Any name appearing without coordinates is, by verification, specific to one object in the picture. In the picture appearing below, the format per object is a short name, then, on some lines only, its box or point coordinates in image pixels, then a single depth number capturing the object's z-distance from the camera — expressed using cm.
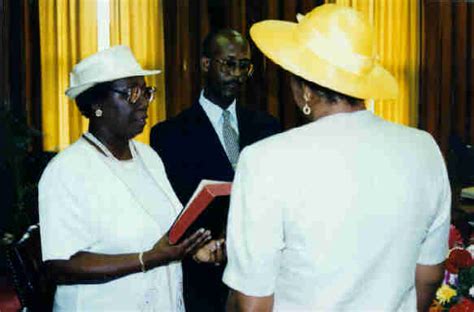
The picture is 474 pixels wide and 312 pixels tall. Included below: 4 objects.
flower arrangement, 323
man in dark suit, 394
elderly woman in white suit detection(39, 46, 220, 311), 323
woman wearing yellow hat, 272
